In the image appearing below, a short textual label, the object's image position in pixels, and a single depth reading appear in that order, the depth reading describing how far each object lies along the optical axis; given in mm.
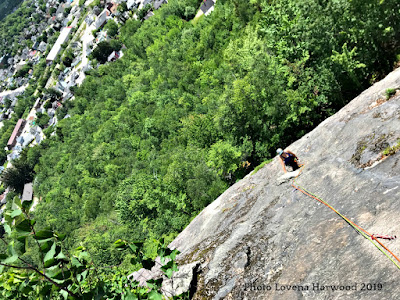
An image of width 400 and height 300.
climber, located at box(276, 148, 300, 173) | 17156
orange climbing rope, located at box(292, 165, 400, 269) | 8939
